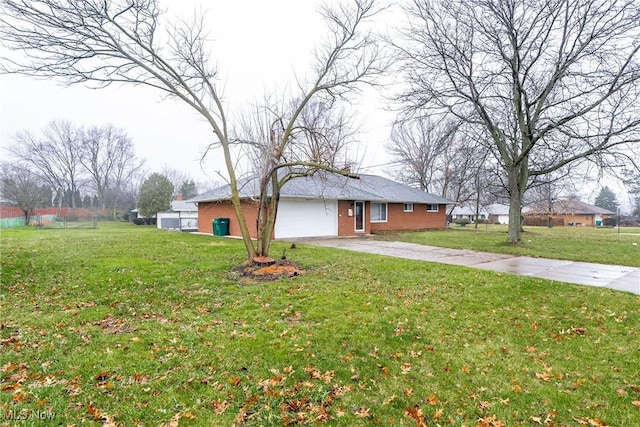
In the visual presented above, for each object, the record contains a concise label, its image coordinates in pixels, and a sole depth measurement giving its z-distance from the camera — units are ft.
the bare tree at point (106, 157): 148.05
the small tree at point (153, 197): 122.93
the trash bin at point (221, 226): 61.46
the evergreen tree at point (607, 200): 206.08
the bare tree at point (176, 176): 197.26
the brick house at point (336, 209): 55.72
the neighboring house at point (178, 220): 97.25
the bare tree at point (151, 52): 23.98
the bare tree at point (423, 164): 104.46
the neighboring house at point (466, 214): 203.41
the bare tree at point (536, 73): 37.29
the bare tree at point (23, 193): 103.30
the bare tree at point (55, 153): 135.01
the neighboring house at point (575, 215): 152.76
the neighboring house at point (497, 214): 198.70
